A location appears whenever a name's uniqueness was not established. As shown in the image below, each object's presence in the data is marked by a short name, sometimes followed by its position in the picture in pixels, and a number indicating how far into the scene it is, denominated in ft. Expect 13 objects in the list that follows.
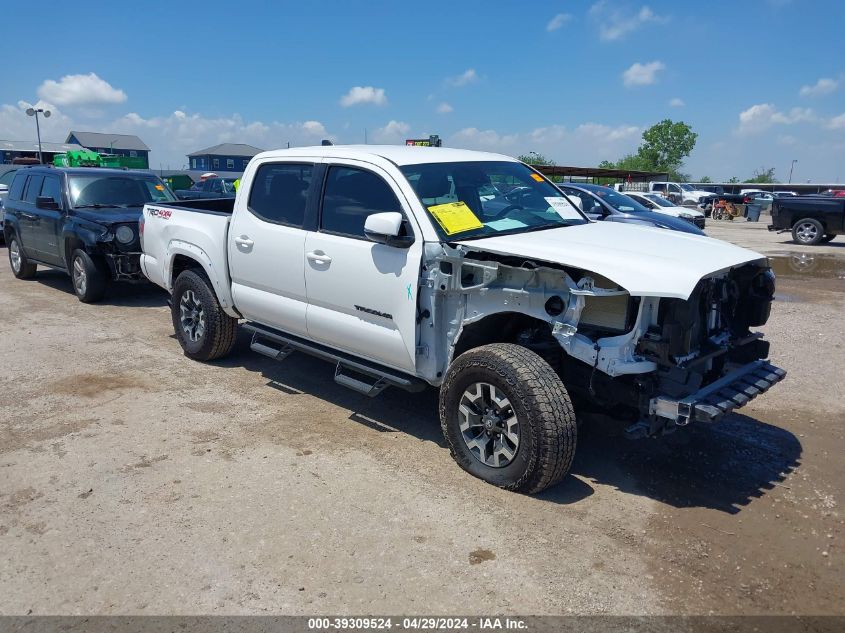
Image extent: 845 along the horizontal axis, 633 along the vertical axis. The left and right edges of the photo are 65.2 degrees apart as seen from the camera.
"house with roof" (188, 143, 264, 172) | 258.98
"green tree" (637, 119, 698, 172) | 271.49
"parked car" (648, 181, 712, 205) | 119.03
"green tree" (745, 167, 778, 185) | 307.78
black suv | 29.37
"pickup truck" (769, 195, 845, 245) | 58.49
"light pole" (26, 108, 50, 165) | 91.45
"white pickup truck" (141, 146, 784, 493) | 12.26
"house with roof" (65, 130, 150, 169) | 233.96
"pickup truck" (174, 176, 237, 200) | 77.78
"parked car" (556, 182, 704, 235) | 41.68
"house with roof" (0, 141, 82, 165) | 204.07
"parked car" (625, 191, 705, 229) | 73.36
